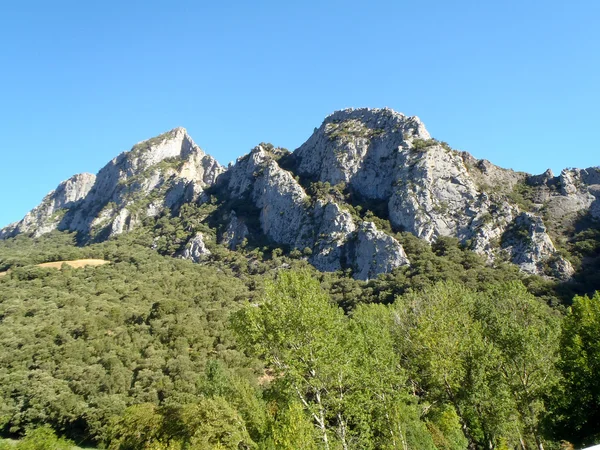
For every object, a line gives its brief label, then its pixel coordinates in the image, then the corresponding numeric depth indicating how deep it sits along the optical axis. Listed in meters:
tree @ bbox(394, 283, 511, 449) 23.78
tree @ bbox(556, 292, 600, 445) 26.30
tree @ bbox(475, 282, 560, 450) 26.30
